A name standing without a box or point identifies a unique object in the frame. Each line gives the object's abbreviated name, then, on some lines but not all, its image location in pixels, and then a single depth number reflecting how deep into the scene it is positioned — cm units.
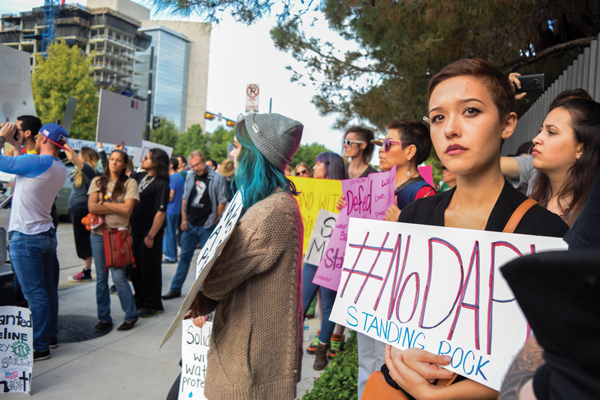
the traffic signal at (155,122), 2422
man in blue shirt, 763
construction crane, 6588
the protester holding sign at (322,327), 380
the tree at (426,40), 399
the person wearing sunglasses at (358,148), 416
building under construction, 7788
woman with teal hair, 167
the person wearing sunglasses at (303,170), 695
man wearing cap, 359
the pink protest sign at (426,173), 339
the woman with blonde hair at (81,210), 609
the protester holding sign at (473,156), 117
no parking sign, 970
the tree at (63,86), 2711
